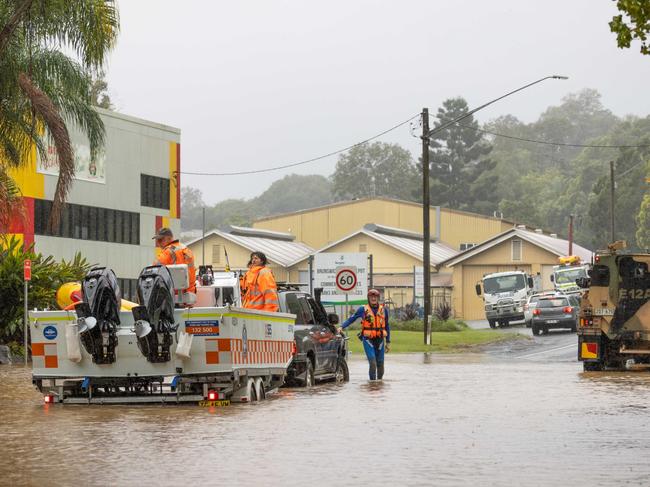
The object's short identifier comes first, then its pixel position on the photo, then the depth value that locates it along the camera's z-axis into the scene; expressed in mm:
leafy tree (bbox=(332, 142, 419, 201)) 166625
